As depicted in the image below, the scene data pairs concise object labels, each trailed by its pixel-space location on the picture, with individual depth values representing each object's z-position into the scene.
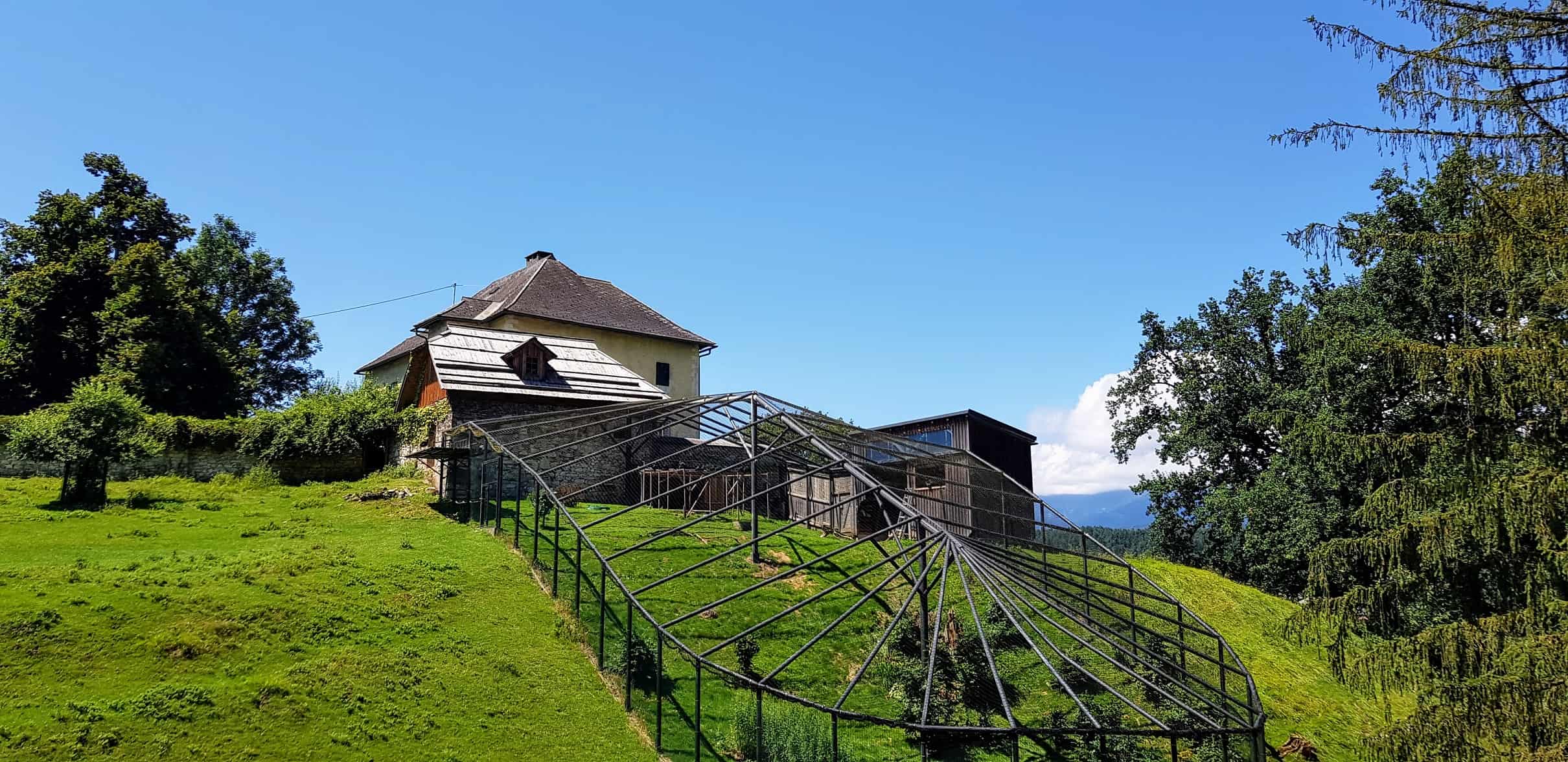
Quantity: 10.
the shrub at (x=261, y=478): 26.86
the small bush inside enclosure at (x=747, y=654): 15.37
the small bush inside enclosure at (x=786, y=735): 12.56
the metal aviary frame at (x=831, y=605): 12.82
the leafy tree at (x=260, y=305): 45.19
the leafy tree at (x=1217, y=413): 30.55
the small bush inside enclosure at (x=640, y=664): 14.57
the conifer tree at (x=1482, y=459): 9.53
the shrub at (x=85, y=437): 21.92
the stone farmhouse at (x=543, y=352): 26.94
